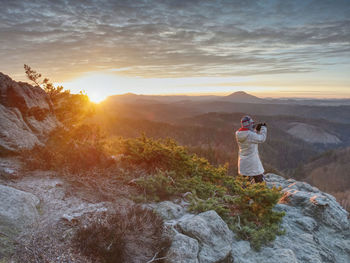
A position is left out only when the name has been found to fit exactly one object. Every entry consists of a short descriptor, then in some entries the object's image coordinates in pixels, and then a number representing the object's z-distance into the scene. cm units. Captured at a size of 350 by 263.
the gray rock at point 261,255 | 384
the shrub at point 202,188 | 487
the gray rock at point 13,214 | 293
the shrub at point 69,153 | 559
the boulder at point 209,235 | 366
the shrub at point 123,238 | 303
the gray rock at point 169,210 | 449
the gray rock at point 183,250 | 326
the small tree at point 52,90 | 905
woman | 685
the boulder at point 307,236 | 403
